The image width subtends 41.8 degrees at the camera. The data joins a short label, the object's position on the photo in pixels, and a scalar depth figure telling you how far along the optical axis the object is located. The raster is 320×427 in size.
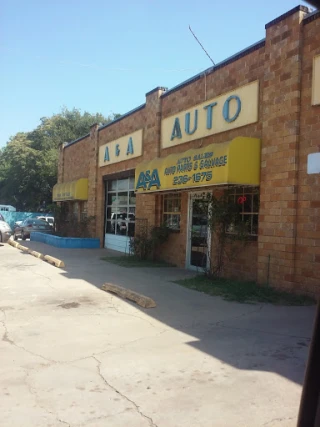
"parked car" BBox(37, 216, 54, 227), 30.31
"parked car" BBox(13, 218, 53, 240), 24.48
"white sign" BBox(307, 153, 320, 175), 7.06
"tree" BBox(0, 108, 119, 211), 40.20
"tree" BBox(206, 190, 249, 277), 9.59
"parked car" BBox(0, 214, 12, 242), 19.71
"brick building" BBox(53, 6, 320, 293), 8.20
